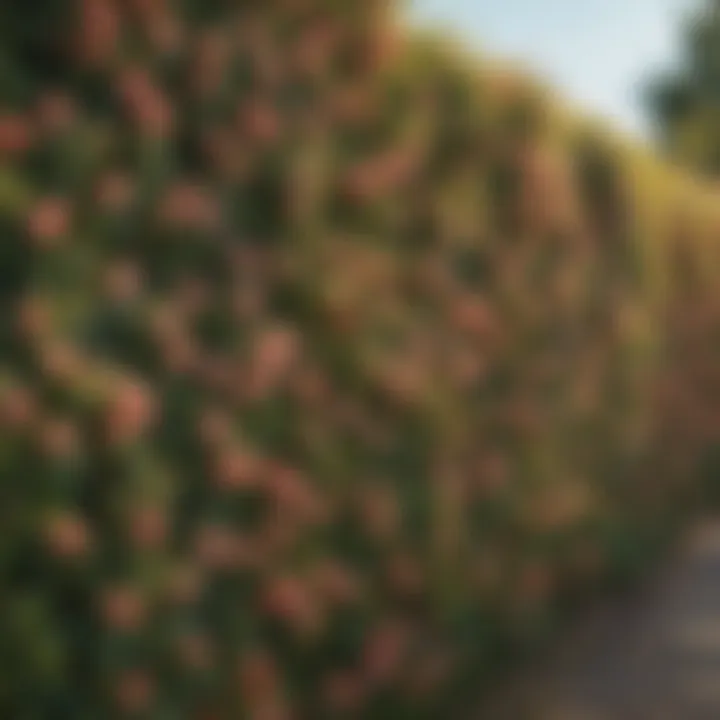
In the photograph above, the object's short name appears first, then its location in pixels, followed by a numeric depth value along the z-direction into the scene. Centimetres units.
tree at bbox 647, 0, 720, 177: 3891
